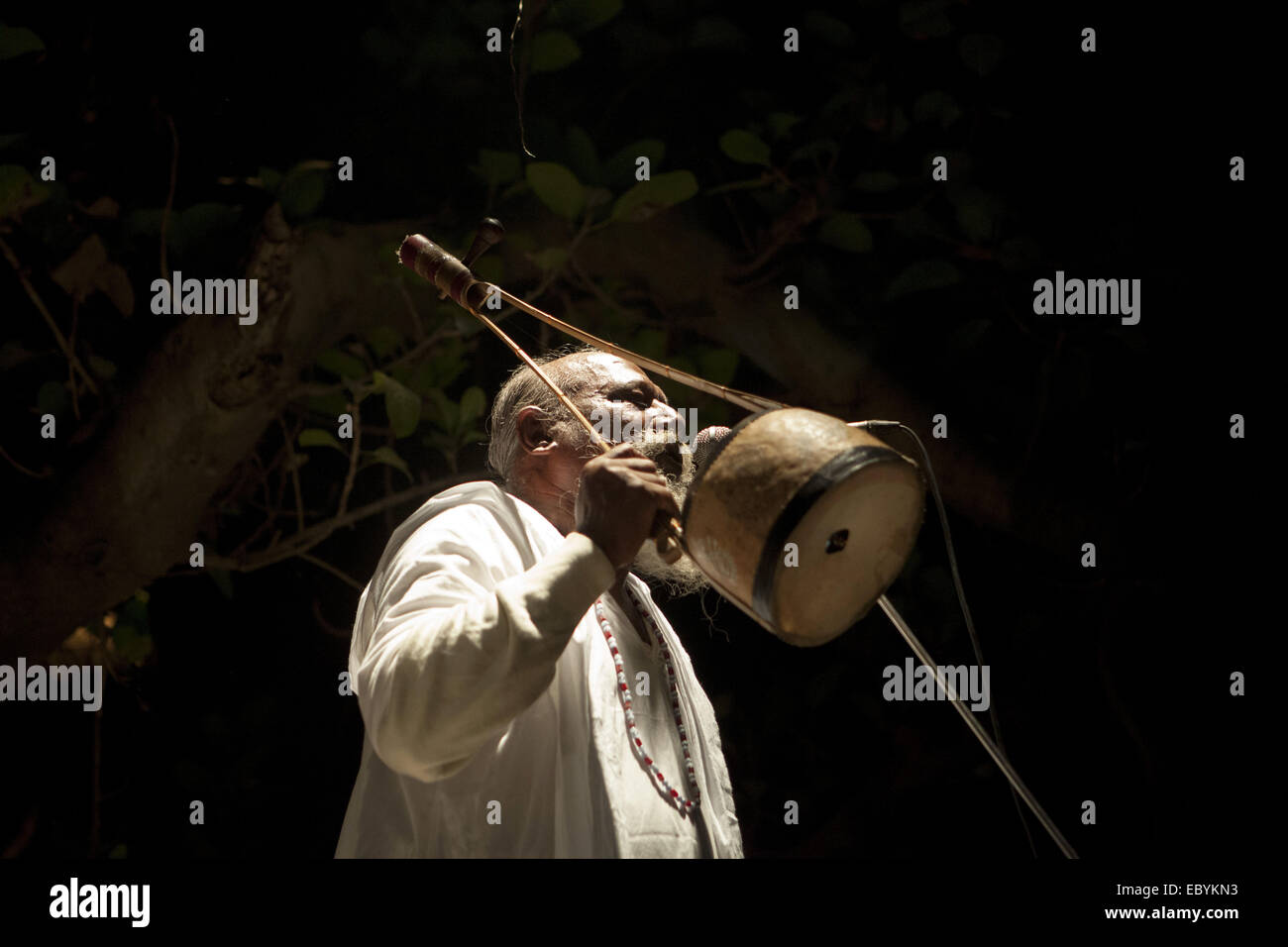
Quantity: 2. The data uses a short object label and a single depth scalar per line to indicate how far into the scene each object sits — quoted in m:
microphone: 2.01
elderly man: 1.35
